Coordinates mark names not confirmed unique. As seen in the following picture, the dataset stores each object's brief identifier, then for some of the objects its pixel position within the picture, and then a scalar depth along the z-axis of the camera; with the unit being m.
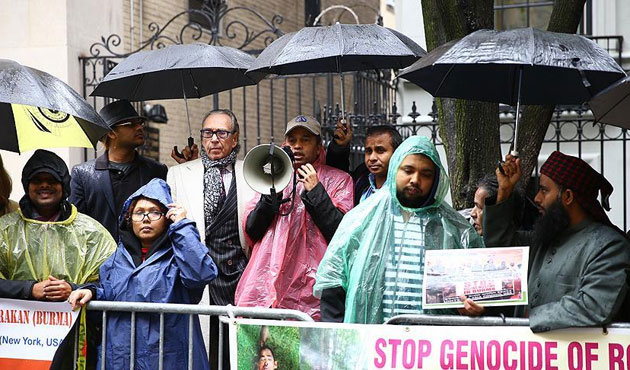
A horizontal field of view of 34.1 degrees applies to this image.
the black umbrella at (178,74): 7.00
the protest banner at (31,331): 5.65
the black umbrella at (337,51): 6.27
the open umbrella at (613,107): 5.63
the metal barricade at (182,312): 5.09
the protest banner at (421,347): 4.68
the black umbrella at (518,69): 5.12
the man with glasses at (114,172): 6.97
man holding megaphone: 5.98
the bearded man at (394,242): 5.09
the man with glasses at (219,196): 6.34
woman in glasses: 5.54
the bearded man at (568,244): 4.64
